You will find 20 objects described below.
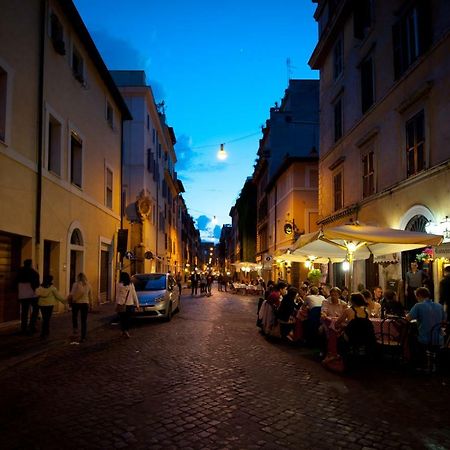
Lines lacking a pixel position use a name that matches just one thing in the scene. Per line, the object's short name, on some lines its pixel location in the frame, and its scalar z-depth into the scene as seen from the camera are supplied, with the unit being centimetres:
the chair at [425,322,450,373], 783
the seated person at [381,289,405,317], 1010
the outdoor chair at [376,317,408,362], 850
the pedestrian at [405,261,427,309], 1248
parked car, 1545
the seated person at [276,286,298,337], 1173
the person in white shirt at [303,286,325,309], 1097
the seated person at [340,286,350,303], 1305
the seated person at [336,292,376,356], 835
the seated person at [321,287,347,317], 980
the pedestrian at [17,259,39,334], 1139
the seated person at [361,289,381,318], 1022
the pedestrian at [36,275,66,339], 1103
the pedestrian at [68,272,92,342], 1108
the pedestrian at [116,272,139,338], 1199
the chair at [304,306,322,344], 1059
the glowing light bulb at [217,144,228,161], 2566
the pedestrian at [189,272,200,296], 3882
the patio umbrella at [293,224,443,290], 970
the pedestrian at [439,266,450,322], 991
